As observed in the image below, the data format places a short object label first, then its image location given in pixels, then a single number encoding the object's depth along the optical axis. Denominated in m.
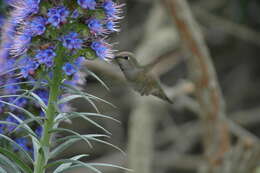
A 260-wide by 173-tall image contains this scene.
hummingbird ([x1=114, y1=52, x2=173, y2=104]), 5.64
